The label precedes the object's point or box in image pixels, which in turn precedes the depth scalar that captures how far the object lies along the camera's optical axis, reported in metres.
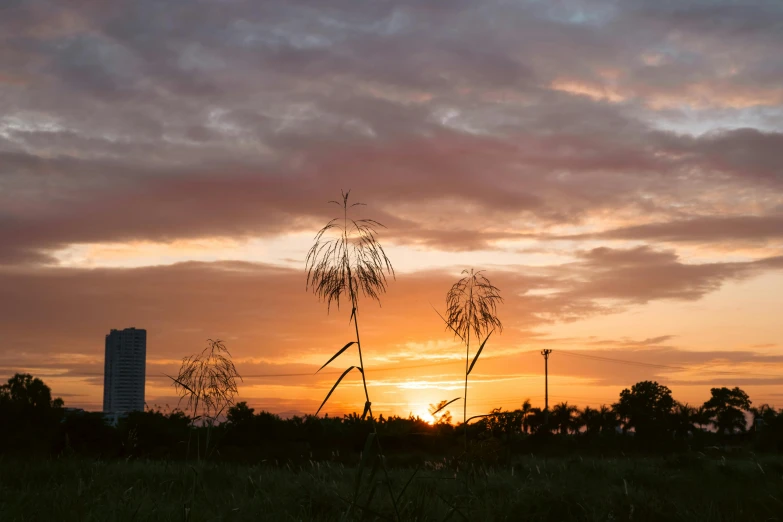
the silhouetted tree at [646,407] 46.12
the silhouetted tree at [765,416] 39.28
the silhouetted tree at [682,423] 46.28
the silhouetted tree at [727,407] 74.94
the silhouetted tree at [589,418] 71.81
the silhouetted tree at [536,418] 71.06
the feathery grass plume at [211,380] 8.72
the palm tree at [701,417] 68.45
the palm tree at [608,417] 66.62
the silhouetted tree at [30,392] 27.72
